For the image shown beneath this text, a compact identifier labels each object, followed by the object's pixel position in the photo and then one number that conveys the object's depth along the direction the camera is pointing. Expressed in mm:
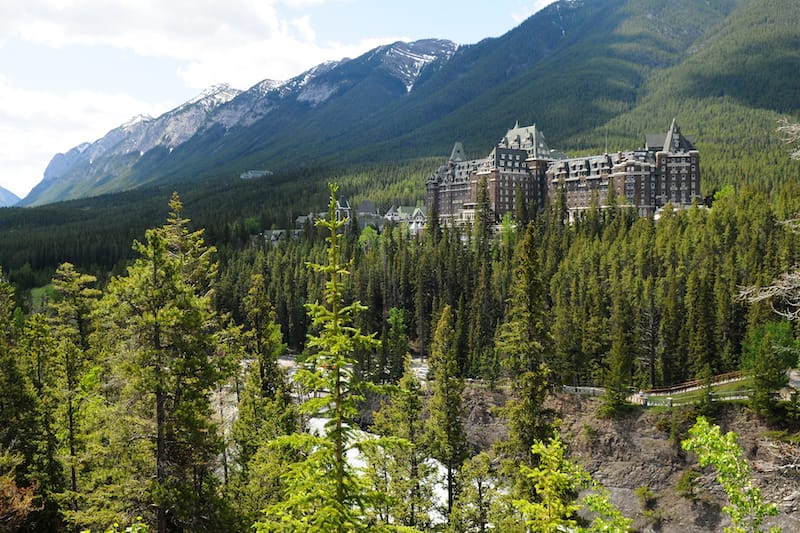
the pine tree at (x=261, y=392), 32812
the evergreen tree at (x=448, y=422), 34531
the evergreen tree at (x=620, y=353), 56931
